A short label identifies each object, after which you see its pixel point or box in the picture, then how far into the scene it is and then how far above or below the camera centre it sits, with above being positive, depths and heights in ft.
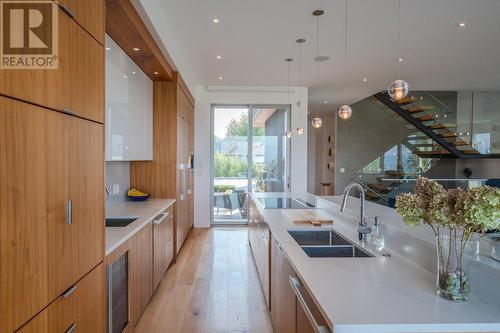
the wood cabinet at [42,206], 3.29 -0.58
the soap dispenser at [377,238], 6.19 -1.56
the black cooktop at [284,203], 11.71 -1.69
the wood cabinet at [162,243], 10.50 -3.15
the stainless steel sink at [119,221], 9.35 -1.83
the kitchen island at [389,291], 3.41 -1.78
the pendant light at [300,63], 14.02 +5.69
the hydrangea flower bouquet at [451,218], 3.37 -0.67
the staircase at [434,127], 25.61 +3.21
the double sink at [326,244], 6.72 -1.96
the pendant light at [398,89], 11.33 +2.81
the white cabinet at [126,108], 8.82 +1.87
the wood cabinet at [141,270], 8.04 -3.15
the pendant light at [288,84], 16.65 +5.65
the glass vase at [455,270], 3.86 -1.39
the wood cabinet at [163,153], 13.75 +0.44
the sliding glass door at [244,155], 22.54 +0.59
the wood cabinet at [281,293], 5.81 -2.87
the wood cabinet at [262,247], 9.04 -3.04
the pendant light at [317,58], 11.39 +5.72
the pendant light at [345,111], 15.26 +2.65
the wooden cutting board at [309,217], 8.45 -1.65
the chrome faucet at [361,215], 6.64 -1.19
